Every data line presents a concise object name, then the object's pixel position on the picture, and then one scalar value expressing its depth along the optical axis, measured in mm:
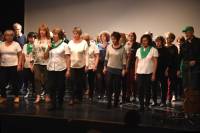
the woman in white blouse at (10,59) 7992
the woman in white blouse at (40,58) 7668
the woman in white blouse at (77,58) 7877
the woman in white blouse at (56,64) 7254
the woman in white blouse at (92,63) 8362
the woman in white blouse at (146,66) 7406
